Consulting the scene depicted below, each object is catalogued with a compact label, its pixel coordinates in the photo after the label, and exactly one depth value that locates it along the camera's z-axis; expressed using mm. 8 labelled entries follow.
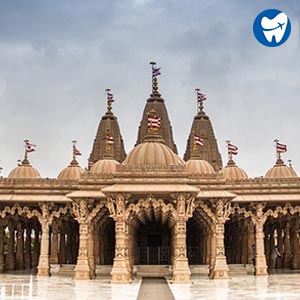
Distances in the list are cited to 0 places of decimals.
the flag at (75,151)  38494
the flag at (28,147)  36450
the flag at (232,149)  37406
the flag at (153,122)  27984
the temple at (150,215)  24734
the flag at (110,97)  42944
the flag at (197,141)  34281
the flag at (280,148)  35594
